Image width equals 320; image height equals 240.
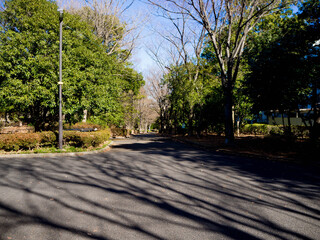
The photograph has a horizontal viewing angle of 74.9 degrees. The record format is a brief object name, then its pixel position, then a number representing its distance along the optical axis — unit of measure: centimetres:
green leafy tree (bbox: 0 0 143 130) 1206
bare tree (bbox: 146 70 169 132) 3807
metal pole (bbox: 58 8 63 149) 1152
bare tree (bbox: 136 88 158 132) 5449
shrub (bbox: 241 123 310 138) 1872
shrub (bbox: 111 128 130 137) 3144
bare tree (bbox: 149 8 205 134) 2291
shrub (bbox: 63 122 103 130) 2397
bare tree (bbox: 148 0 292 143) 1424
